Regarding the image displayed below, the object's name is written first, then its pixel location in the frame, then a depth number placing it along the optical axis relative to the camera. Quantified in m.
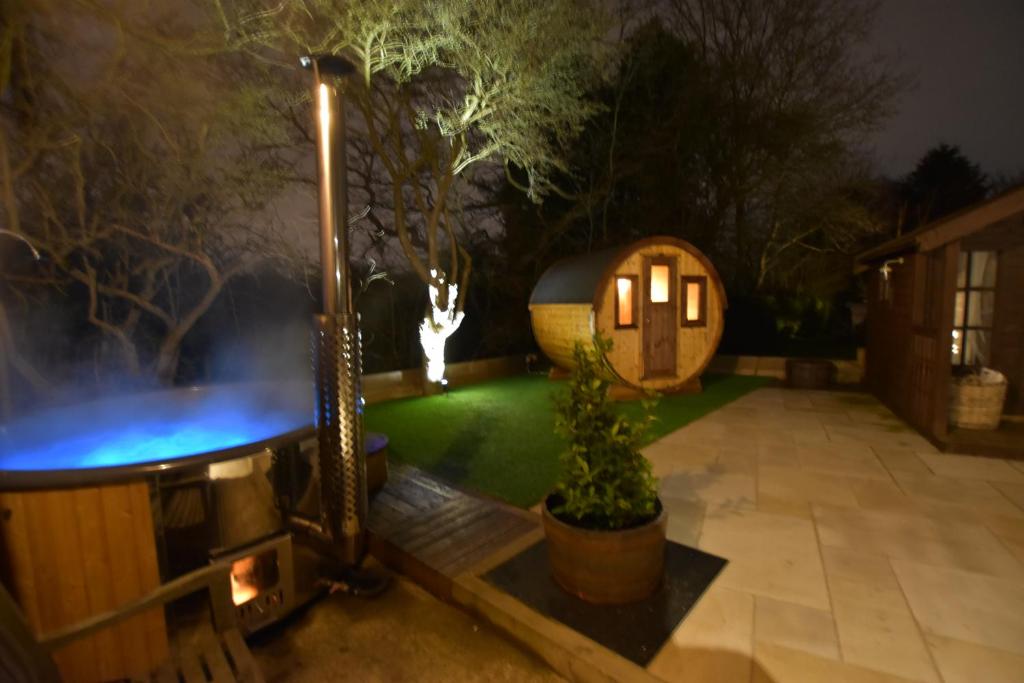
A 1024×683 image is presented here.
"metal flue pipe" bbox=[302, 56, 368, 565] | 2.69
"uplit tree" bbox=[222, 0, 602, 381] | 6.32
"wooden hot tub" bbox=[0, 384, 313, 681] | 2.30
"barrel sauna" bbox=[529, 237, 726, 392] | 7.84
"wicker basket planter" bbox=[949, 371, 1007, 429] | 5.50
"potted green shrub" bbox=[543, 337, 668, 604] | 2.60
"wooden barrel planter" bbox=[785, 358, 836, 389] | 8.82
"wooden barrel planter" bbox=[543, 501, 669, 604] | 2.58
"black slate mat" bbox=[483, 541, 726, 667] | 2.42
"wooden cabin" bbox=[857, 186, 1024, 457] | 5.16
